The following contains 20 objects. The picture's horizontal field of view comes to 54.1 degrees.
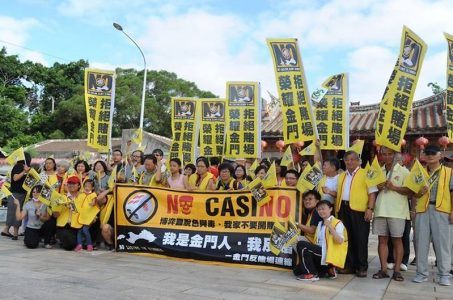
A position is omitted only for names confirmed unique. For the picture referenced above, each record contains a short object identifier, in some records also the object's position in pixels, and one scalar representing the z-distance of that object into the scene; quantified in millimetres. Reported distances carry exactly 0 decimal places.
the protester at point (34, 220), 7934
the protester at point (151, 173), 7855
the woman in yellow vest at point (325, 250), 5816
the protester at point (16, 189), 9156
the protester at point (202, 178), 7734
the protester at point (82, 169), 8525
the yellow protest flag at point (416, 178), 5715
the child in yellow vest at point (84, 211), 7730
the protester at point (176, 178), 7660
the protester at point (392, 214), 5945
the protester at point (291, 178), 6973
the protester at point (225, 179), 7613
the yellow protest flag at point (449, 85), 6676
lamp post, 19581
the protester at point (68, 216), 7746
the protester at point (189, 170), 8164
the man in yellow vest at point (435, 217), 5715
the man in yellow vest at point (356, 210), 6160
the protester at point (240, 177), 7602
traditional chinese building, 12539
